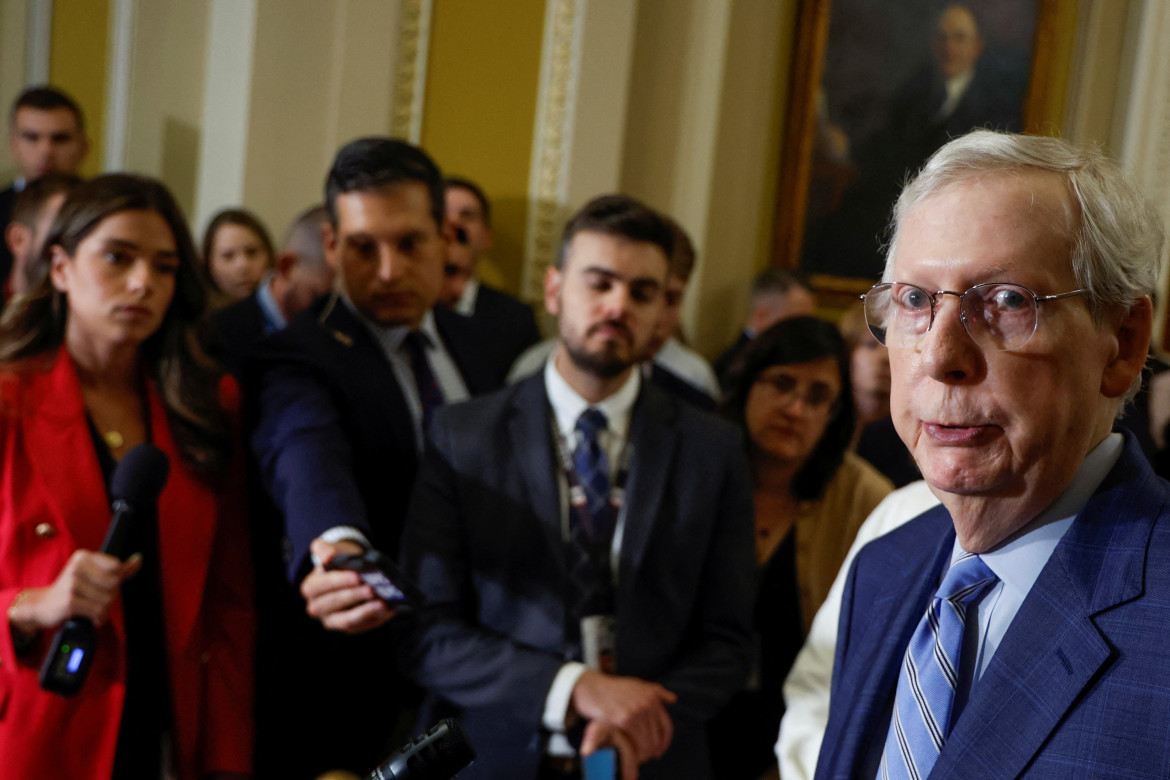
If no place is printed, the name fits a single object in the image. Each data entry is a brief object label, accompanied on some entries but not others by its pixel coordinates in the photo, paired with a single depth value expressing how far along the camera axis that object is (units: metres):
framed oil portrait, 6.90
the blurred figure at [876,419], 3.90
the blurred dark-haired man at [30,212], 3.07
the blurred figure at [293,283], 3.96
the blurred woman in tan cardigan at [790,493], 2.87
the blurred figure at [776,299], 5.88
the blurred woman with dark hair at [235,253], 4.72
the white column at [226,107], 5.06
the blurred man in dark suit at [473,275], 4.79
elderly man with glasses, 1.15
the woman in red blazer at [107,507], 2.13
